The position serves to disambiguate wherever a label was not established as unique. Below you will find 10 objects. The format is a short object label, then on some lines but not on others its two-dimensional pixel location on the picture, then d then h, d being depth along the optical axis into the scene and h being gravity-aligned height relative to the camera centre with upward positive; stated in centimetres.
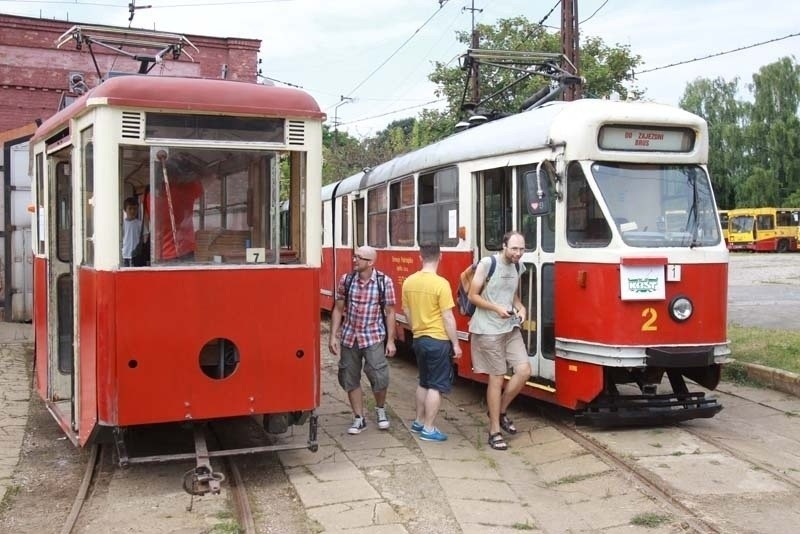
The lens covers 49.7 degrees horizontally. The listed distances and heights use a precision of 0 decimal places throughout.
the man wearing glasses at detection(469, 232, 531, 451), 735 -76
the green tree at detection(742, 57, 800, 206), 5403 +653
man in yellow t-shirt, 743 -80
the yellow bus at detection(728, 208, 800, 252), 4800 +34
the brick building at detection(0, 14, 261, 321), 1554 +395
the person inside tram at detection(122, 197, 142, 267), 587 +6
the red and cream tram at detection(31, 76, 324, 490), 575 -13
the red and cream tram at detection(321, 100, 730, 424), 723 -18
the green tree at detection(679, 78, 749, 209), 5612 +708
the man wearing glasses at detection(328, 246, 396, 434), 738 -74
